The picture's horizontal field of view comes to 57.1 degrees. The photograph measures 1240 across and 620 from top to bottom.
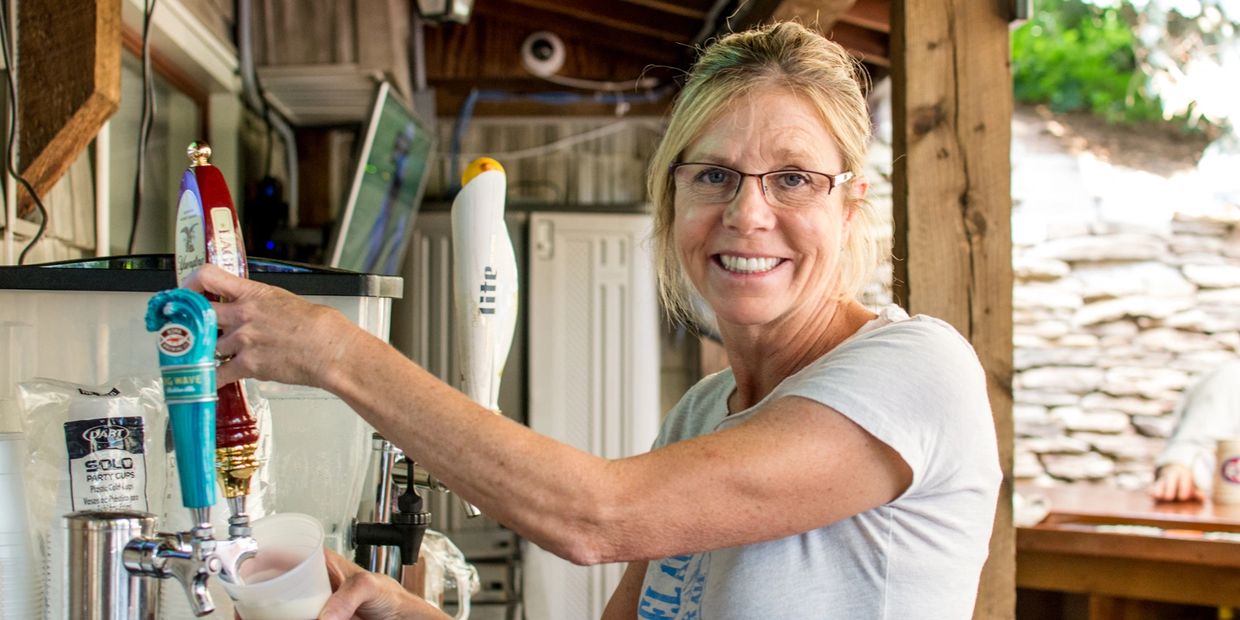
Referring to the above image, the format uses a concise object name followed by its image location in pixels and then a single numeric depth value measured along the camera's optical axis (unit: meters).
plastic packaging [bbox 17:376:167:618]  0.95
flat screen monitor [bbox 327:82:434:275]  3.31
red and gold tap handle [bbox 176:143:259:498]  0.87
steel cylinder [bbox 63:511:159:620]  0.90
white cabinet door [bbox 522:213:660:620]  4.41
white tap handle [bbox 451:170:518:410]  1.10
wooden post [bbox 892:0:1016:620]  2.10
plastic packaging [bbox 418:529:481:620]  1.49
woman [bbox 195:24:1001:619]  0.90
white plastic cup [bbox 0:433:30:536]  0.96
